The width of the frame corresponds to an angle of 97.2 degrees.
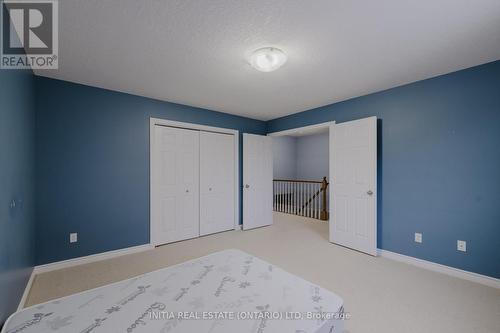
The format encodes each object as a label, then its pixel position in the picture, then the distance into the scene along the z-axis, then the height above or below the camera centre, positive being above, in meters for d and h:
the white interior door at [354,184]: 3.30 -0.29
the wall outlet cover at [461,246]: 2.59 -0.94
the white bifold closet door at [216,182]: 4.27 -0.31
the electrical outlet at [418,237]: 2.95 -0.95
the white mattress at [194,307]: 1.07 -0.77
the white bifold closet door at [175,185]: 3.68 -0.31
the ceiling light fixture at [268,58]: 2.16 +1.09
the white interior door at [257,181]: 4.76 -0.31
